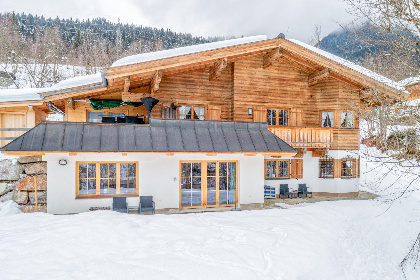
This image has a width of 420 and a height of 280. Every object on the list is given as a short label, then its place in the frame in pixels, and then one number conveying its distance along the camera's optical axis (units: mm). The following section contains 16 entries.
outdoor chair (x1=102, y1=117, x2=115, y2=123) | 8938
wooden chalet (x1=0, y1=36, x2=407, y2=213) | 7367
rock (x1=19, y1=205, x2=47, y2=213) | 7355
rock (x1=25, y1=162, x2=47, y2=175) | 7590
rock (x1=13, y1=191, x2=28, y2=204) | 7480
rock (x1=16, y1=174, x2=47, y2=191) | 7449
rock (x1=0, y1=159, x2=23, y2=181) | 7836
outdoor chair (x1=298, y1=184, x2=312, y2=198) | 11256
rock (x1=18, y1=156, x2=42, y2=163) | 7653
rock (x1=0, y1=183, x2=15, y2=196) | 7746
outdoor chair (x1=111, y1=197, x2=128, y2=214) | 7488
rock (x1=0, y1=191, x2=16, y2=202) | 7641
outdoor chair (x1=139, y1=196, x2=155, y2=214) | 7655
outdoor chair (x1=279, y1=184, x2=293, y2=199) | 11133
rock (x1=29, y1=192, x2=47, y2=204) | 7445
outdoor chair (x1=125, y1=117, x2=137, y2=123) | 8926
